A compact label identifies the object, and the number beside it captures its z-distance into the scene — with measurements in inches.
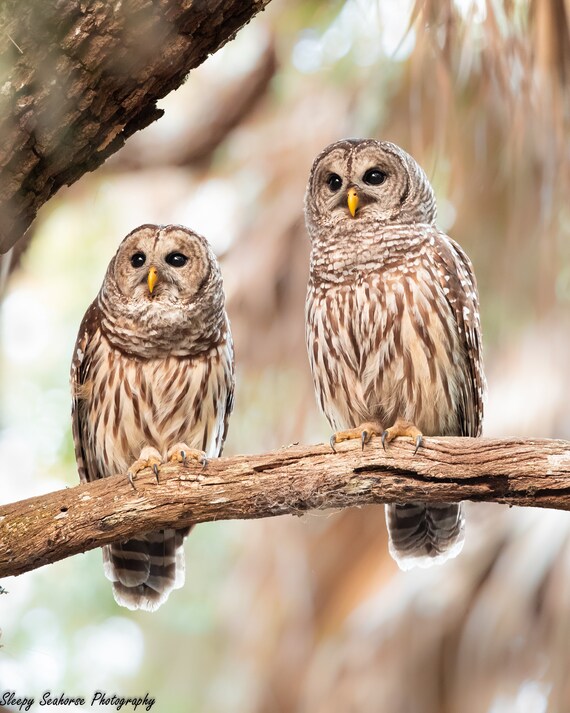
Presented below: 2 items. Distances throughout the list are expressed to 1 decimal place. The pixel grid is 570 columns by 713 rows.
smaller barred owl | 328.2
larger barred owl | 312.7
